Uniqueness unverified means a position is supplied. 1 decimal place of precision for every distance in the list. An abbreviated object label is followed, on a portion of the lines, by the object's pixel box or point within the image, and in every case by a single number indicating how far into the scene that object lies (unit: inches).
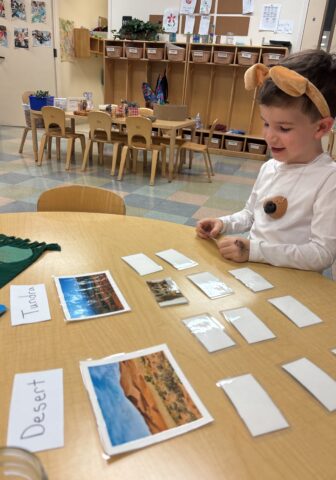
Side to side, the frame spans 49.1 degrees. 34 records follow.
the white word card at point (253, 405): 22.1
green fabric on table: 36.8
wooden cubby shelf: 231.0
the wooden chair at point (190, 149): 182.5
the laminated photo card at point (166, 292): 34.0
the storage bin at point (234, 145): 242.3
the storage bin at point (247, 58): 222.1
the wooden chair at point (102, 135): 173.3
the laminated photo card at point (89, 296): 31.8
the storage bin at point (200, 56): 230.5
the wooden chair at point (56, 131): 177.3
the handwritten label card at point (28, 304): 30.4
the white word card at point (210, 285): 36.0
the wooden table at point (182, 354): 19.7
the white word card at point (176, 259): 40.8
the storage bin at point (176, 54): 235.0
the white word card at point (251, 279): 37.4
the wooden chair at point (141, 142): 166.4
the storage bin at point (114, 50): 250.4
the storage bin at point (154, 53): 239.6
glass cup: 13.5
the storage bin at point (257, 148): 235.9
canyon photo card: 21.0
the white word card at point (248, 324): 30.0
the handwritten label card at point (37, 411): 20.3
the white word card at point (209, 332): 28.7
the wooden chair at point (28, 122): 204.7
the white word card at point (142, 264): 39.0
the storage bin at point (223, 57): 226.7
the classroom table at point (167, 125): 169.0
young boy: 39.3
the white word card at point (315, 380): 24.4
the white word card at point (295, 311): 32.4
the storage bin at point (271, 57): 215.2
